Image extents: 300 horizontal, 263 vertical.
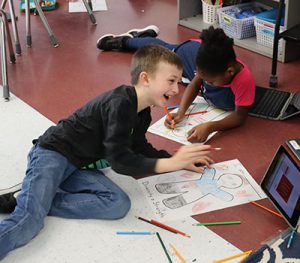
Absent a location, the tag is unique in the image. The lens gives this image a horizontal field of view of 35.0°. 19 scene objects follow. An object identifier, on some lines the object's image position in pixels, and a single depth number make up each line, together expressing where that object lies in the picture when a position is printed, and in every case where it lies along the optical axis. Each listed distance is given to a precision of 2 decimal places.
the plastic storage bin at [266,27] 2.71
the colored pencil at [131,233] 1.51
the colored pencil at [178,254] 1.41
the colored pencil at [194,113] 2.16
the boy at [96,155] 1.49
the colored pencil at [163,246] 1.42
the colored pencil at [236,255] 1.39
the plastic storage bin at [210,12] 3.08
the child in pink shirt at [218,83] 1.90
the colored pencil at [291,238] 1.40
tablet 1.43
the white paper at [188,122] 2.01
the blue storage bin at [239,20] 2.86
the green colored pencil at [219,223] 1.52
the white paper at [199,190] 1.59
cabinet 2.55
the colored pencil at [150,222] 1.50
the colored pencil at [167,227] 1.49
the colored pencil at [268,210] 1.56
